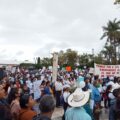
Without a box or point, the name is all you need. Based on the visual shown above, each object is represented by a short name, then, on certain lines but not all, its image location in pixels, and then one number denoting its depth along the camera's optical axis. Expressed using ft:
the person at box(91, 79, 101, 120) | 15.29
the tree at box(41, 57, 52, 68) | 130.45
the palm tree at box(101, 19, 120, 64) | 91.15
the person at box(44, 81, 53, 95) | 18.37
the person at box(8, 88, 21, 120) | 7.85
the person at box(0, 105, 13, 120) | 6.72
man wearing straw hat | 7.17
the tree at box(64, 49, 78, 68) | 113.68
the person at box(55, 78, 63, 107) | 23.77
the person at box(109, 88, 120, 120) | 8.20
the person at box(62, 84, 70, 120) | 16.85
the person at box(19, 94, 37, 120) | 7.32
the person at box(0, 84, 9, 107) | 8.50
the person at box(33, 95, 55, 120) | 5.98
